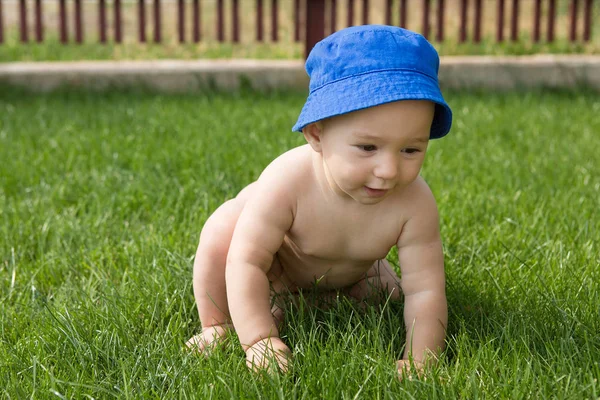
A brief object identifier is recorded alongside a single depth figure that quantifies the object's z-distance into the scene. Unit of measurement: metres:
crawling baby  1.73
